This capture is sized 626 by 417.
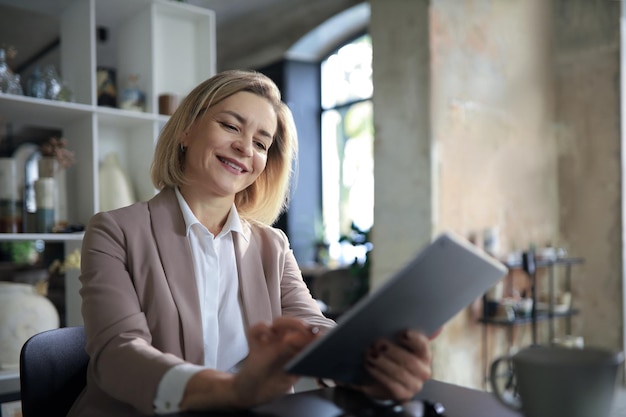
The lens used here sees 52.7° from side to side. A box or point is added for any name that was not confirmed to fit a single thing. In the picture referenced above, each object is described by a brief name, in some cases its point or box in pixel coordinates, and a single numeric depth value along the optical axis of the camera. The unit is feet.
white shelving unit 8.62
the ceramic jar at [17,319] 7.38
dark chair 3.95
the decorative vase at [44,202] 8.19
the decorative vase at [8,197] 7.99
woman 2.98
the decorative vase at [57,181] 8.29
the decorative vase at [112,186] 8.90
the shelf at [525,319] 11.91
